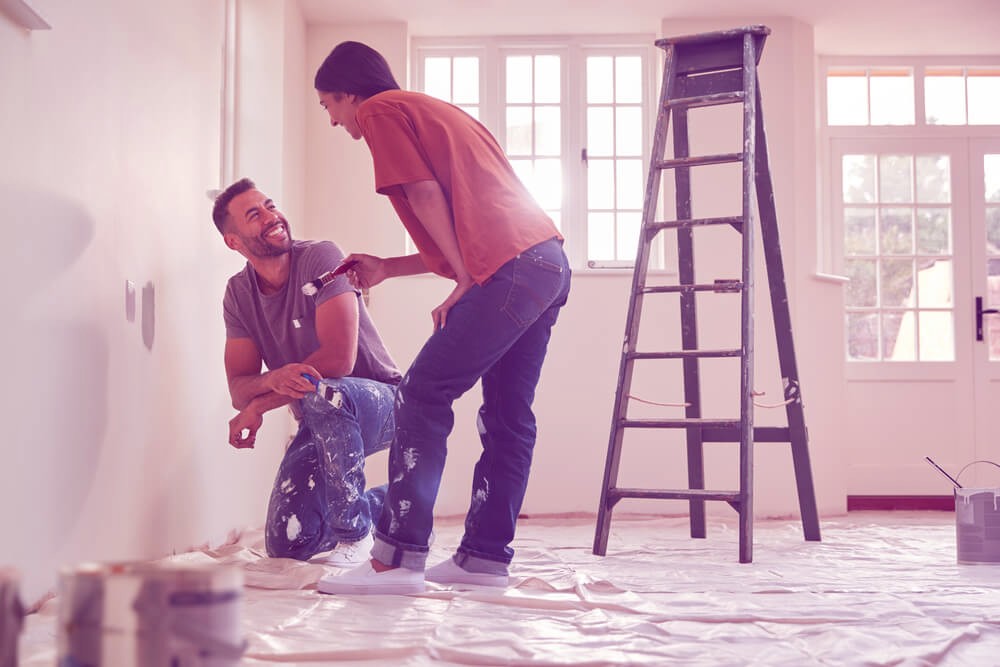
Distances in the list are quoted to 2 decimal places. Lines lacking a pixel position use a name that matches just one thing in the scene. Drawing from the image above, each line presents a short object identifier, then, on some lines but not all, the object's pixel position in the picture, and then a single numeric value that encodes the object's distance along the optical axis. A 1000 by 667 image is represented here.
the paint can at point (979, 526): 2.90
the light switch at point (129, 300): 2.54
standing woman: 2.17
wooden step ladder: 3.08
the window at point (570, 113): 5.32
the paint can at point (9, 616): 0.86
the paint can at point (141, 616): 0.87
